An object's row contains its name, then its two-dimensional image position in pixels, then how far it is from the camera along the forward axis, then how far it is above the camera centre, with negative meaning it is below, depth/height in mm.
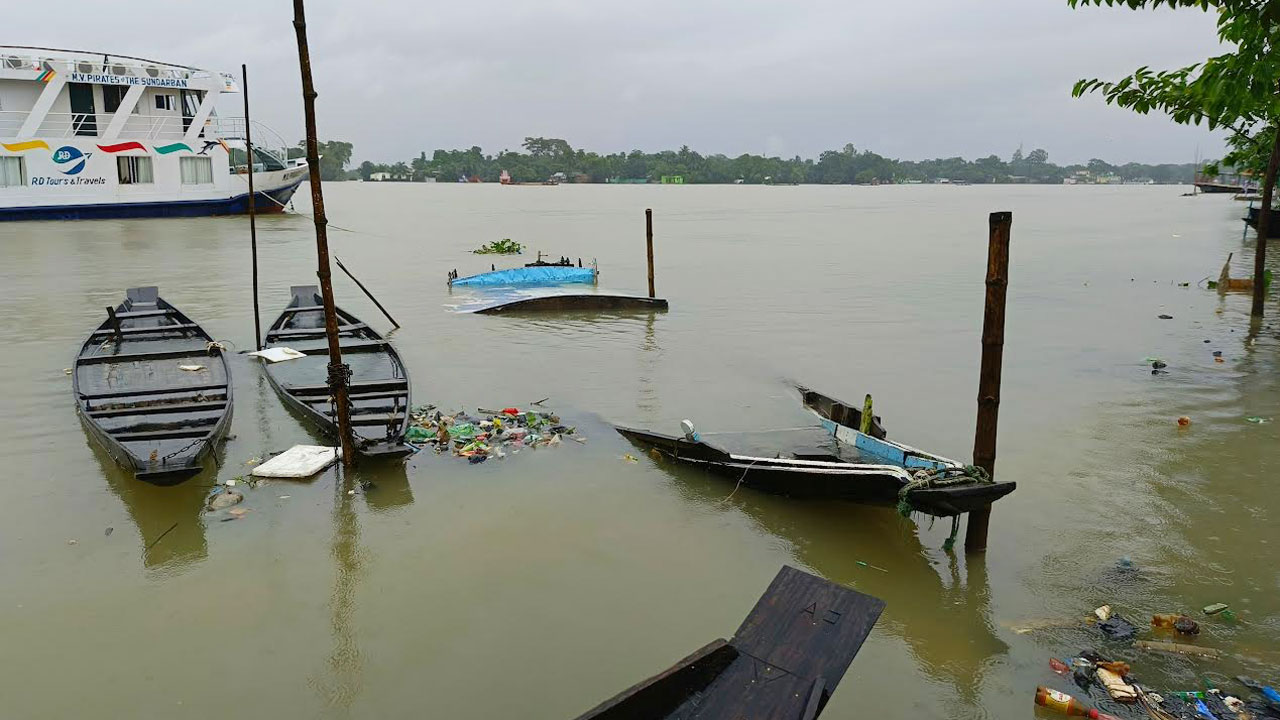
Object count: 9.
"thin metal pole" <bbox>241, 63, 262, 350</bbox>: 12008 +1134
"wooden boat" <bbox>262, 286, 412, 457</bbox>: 8586 -1971
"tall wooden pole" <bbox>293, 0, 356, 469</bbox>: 7504 -572
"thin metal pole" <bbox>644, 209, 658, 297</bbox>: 19266 -225
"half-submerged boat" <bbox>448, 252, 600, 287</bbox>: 21516 -1398
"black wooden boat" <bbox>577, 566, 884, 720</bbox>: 3832 -2069
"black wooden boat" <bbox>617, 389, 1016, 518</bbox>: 6277 -2062
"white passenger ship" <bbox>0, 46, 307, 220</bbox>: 33094 +3038
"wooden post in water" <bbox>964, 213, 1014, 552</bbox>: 6406 -1017
